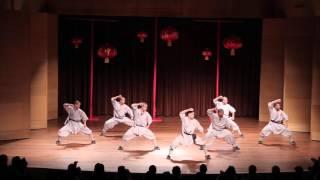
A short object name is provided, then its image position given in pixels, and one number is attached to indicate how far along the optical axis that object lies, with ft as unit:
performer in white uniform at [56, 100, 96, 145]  48.24
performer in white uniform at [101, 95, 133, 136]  52.19
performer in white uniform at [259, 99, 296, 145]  49.42
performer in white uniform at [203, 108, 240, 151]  45.21
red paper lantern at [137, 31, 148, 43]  59.67
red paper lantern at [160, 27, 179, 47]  52.44
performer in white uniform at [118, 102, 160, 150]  46.42
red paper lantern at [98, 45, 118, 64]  55.42
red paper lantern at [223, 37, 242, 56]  53.57
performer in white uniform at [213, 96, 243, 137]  54.13
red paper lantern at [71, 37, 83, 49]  60.39
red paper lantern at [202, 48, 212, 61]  61.31
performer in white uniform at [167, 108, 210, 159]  43.55
